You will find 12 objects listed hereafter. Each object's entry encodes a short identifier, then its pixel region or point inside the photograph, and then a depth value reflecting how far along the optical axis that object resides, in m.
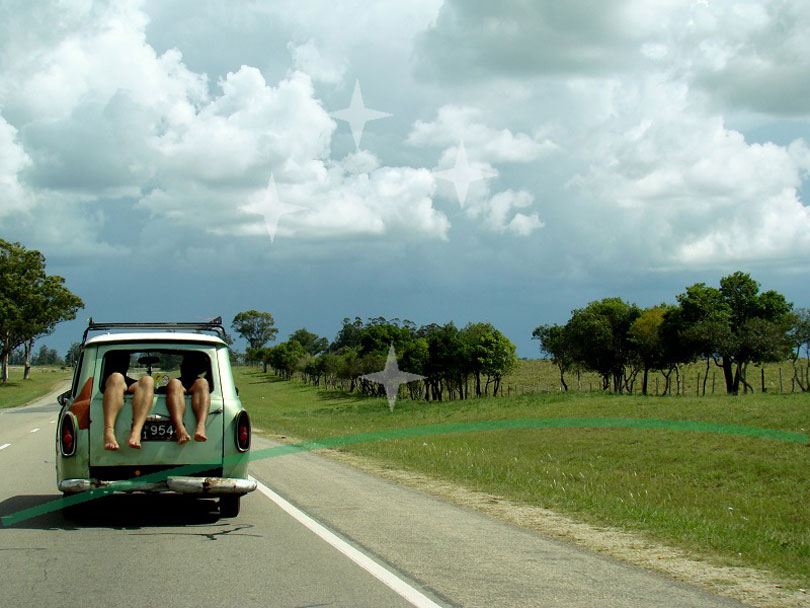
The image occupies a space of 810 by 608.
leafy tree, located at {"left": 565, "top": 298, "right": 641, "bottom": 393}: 69.69
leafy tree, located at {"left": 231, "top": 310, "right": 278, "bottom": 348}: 182.74
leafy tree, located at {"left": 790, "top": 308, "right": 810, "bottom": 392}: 57.91
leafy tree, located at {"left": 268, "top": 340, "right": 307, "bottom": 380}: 141.43
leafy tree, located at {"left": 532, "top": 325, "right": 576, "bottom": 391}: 72.94
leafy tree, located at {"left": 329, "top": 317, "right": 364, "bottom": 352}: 163.25
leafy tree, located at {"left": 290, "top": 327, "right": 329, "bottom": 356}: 187.25
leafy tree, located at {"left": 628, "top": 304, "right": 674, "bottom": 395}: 63.75
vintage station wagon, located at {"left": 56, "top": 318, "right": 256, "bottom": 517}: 9.59
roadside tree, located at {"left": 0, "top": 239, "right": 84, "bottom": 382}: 89.06
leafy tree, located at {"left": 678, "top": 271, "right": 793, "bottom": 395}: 55.81
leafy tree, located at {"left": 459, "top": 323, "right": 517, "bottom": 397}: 74.94
